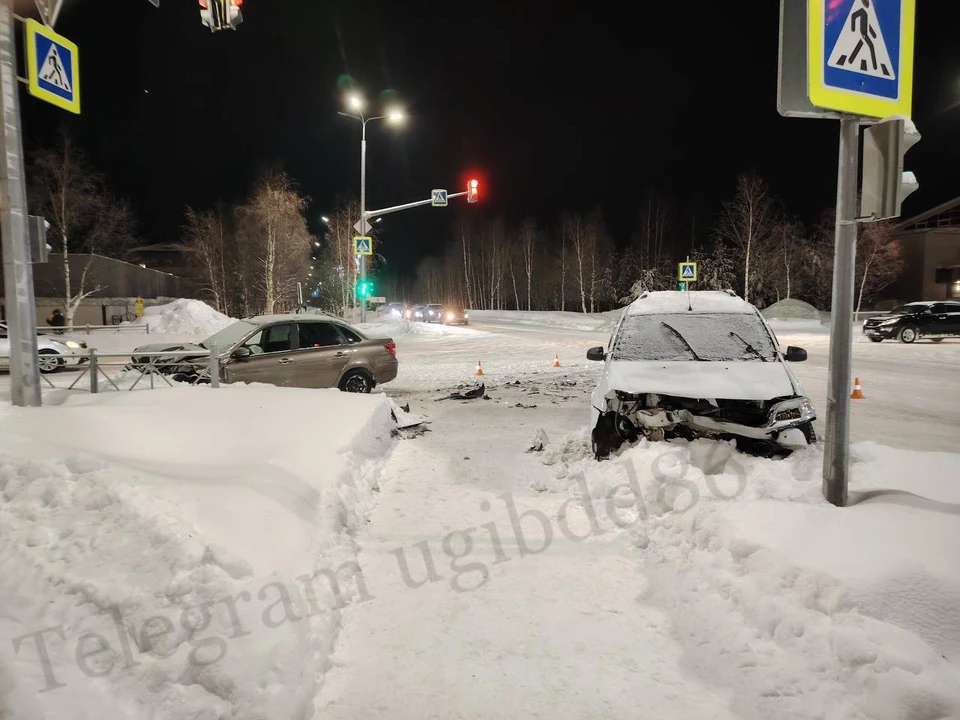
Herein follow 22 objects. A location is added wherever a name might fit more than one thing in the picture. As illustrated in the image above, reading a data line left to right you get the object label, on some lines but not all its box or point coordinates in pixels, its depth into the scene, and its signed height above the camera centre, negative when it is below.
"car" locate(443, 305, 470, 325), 39.12 -0.10
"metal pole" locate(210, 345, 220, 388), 8.15 -0.69
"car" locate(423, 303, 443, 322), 41.25 +0.12
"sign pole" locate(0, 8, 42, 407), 5.91 +0.79
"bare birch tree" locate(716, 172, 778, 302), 41.47 +6.79
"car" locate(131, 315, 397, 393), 9.26 -0.67
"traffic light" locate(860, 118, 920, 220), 3.81 +0.96
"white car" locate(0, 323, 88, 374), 14.25 -0.79
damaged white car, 5.33 -0.68
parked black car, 22.23 -0.52
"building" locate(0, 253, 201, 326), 31.03 +1.80
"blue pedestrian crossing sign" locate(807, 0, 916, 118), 3.87 +1.74
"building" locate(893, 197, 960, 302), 47.78 +4.70
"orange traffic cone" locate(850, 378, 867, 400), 11.09 -1.60
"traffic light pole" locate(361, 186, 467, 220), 23.55 +4.43
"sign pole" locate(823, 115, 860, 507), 4.04 -0.07
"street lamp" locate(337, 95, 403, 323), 23.81 +8.29
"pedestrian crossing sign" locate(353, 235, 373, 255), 23.17 +2.87
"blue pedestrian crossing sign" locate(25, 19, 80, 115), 5.99 +2.69
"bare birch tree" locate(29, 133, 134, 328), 29.39 +6.26
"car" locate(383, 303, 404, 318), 65.64 +0.67
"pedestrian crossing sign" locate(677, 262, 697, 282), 24.48 +1.74
